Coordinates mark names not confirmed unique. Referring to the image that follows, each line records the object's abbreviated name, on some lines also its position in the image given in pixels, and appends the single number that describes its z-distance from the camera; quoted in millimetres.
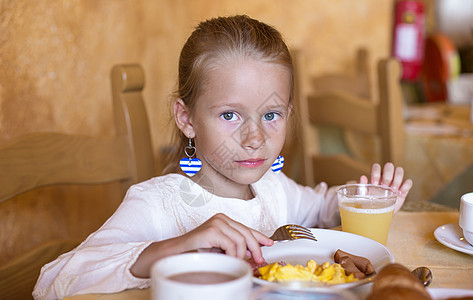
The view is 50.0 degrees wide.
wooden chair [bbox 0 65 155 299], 966
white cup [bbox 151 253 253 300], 465
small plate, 838
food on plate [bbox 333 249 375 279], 679
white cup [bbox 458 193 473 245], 838
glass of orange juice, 908
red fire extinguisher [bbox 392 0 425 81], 3529
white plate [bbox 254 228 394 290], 789
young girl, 825
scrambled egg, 630
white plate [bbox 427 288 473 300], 599
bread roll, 507
